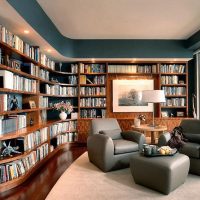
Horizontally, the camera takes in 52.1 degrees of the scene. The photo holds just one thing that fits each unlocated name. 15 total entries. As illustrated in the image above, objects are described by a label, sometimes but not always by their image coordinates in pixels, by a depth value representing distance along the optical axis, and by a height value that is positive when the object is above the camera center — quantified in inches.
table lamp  180.2 +5.2
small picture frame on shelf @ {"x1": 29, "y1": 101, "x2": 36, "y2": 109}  160.7 -1.1
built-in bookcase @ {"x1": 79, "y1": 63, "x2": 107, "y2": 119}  228.1 +13.8
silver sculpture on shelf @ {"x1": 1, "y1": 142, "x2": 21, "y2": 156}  115.9 -27.4
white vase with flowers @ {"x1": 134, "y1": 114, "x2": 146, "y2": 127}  189.8 -18.6
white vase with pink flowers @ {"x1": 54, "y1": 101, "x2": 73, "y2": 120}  205.6 -5.7
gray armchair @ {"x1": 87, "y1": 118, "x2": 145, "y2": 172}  135.4 -30.4
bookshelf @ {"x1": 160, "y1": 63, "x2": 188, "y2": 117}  230.1 +18.1
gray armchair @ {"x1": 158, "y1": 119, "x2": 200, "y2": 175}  129.0 -28.2
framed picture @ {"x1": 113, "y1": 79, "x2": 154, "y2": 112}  234.6 +9.2
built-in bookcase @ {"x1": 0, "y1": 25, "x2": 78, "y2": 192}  116.3 -6.6
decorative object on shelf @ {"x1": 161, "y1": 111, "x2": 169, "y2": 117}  233.0 -13.9
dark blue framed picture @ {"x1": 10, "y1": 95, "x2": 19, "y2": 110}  136.0 -0.9
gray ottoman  100.8 -35.8
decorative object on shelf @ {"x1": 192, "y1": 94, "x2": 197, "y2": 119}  229.1 -0.9
